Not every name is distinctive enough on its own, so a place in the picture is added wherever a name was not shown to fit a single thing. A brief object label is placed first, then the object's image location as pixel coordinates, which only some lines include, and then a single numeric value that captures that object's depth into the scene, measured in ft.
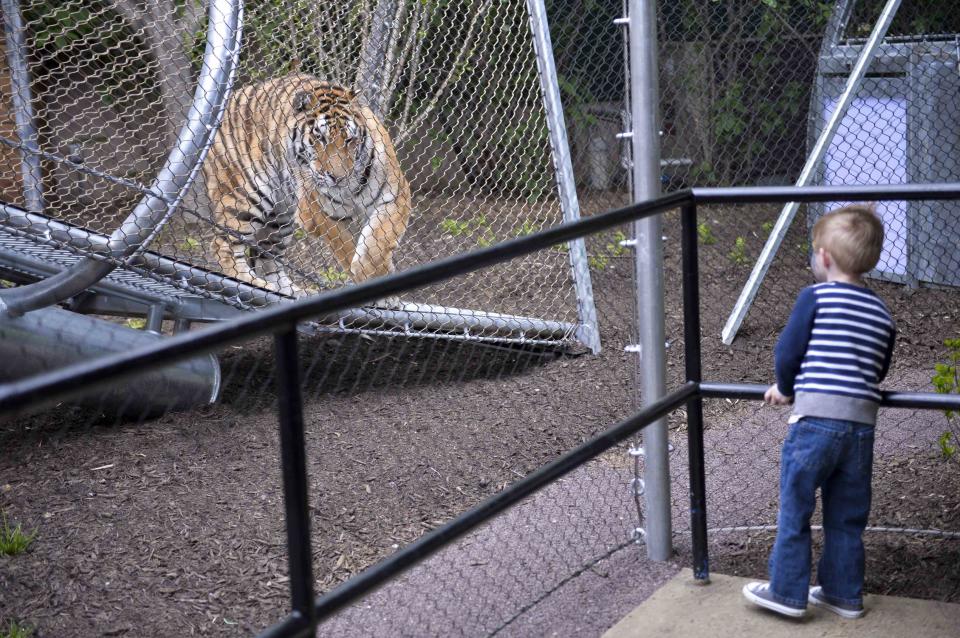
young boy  8.61
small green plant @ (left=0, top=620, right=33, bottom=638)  10.27
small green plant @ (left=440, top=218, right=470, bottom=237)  22.57
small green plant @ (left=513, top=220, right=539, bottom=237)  21.61
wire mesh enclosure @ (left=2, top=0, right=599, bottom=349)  13.80
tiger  19.34
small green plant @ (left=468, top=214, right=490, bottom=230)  22.66
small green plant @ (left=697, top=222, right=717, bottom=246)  26.35
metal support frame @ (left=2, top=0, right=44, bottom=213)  12.45
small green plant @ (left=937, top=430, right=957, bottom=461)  11.93
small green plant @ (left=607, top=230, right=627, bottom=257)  25.23
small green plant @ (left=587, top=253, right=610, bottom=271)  24.56
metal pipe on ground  14.03
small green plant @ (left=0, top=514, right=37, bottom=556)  12.05
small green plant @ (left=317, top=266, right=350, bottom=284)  18.35
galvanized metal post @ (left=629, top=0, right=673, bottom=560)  10.52
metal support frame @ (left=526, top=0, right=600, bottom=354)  17.29
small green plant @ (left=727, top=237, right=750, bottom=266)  24.88
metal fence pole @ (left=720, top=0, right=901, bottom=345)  18.92
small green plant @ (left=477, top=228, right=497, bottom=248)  22.97
